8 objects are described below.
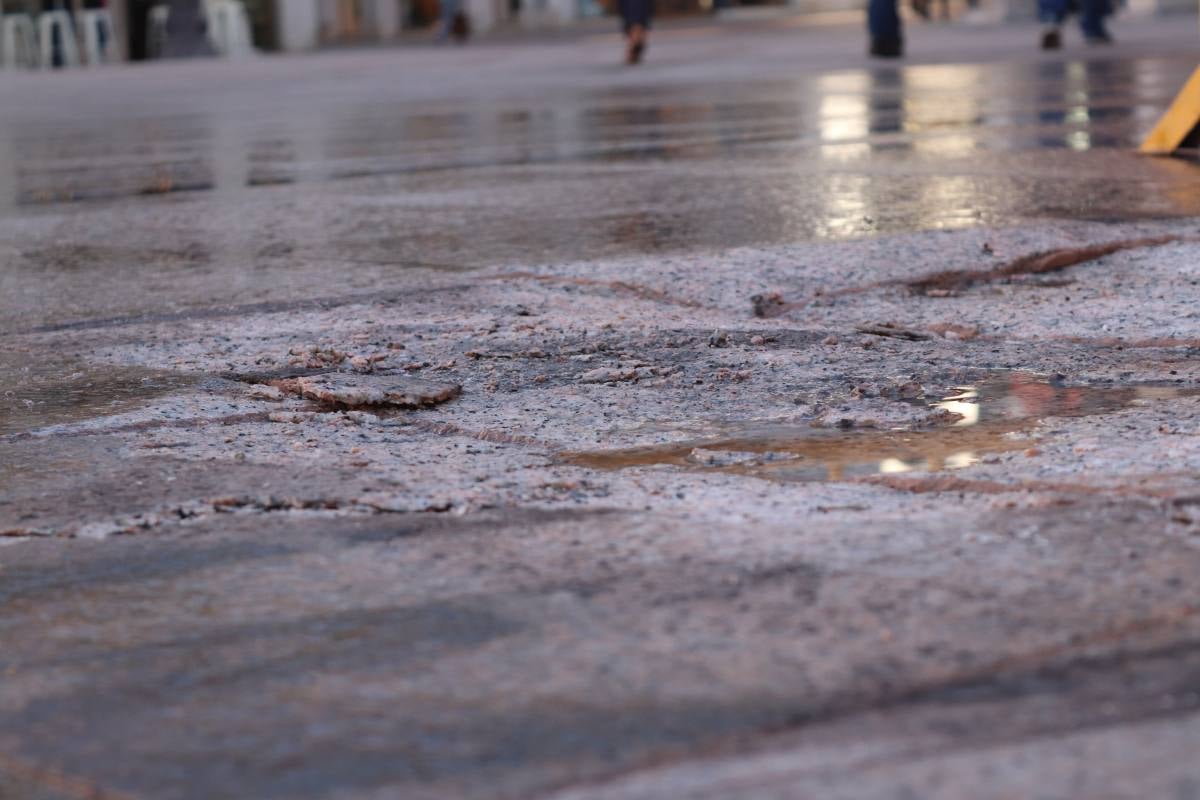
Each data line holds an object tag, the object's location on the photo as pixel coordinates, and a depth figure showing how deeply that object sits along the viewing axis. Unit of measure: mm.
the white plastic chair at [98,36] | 30016
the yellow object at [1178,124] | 6172
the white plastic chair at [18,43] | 30312
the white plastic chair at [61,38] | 29672
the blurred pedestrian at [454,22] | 29156
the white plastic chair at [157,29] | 31330
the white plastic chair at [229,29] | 30094
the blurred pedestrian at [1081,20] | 16500
